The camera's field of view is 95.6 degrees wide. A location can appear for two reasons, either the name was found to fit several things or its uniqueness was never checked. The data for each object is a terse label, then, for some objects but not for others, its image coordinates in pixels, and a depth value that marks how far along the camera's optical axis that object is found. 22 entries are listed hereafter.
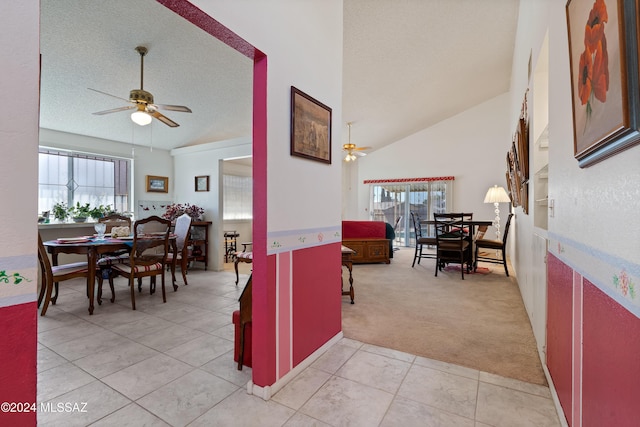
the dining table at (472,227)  4.49
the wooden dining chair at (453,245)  4.54
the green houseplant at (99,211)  4.72
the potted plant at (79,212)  4.58
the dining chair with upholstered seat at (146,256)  3.21
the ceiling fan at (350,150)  6.02
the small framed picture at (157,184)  5.46
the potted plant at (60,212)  4.41
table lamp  5.75
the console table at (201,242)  5.20
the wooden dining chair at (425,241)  5.00
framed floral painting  0.67
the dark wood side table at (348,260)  3.23
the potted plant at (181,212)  5.20
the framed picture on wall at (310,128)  1.91
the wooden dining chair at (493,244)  4.57
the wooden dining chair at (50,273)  2.84
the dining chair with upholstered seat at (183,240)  4.23
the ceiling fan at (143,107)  2.89
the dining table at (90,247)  3.08
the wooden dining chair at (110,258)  3.31
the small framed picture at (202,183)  5.33
